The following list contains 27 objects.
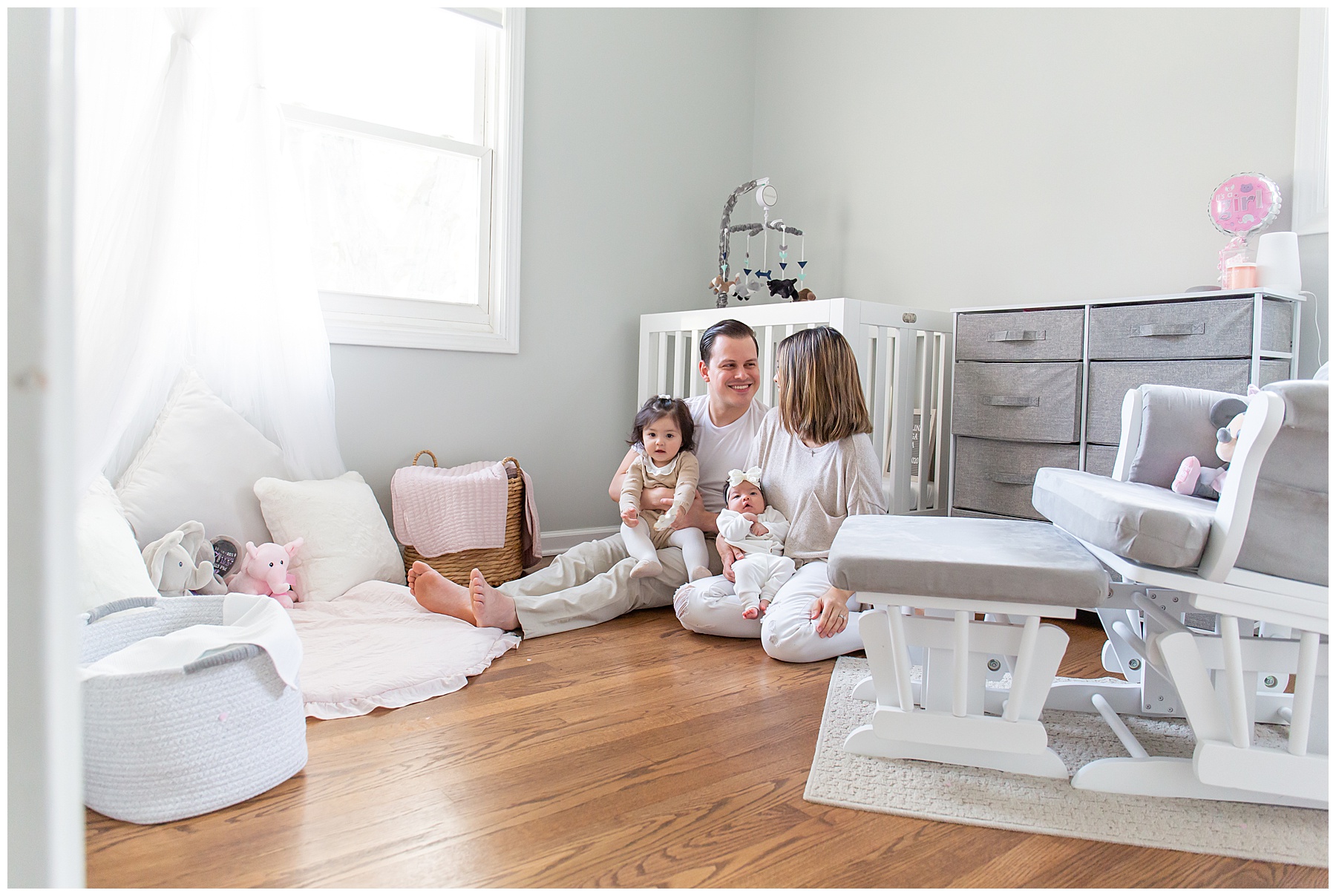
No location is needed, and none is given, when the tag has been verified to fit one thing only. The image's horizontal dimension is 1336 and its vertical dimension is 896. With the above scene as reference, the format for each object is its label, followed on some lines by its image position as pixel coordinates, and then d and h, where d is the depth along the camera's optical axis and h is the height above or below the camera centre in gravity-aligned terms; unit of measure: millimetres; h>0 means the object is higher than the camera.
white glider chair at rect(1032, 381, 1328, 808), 1071 -226
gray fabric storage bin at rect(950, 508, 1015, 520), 2336 -295
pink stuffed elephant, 1949 -425
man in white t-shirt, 1956 -430
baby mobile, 2861 +553
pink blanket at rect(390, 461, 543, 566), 2275 -307
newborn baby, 1912 -324
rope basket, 1066 -466
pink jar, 1951 +353
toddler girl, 2182 -188
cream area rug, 1054 -549
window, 2449 +773
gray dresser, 1895 +129
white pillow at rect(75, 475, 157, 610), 1435 -304
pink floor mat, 1497 -533
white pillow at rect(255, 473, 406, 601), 2047 -346
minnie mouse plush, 1420 -93
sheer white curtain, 1505 +341
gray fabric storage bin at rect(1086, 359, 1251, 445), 1884 +97
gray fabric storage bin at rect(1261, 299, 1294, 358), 1858 +227
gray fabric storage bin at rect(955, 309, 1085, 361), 2186 +227
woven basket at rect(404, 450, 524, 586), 2285 -448
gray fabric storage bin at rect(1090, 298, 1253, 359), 1882 +220
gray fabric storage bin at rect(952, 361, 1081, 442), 2182 +41
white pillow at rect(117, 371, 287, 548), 1890 -183
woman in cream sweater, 1922 -150
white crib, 2334 +139
